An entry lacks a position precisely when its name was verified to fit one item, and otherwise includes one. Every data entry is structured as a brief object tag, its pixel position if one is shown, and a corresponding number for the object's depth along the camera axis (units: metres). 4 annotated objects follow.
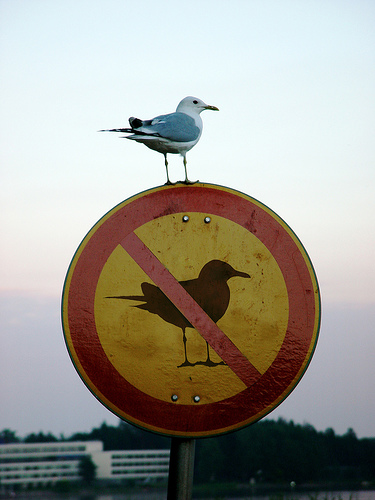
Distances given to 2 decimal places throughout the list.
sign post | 8.51
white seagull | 8.76
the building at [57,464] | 127.33
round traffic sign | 8.49
